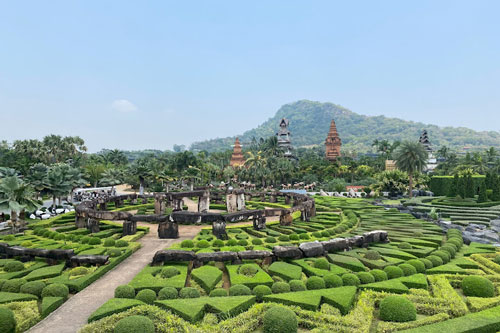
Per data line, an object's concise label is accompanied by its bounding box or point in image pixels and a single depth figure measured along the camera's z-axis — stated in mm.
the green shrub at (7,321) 13500
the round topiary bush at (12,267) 21516
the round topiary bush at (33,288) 17844
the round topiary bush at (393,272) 20234
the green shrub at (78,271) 21047
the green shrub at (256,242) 28000
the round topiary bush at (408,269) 20562
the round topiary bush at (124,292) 17078
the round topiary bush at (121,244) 27234
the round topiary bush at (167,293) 17078
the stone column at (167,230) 32250
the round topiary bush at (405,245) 26928
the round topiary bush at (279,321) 13797
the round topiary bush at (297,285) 18219
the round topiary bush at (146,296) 16781
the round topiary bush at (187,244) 26844
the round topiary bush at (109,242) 27156
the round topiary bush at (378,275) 19766
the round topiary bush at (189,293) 17297
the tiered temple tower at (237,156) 131238
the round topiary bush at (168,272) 20125
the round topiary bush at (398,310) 14992
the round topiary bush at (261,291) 17578
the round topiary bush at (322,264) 21650
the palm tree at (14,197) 31895
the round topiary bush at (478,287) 17828
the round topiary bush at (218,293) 17453
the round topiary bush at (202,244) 26969
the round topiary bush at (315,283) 18517
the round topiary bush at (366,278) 19359
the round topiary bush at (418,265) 21297
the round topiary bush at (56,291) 17453
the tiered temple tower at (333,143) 140500
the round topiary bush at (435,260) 22475
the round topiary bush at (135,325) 12766
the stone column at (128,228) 32812
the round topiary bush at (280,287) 17859
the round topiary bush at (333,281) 18750
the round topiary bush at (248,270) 20795
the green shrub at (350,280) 18953
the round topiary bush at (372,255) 23922
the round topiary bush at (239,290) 17641
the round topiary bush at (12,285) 18188
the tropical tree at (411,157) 65375
